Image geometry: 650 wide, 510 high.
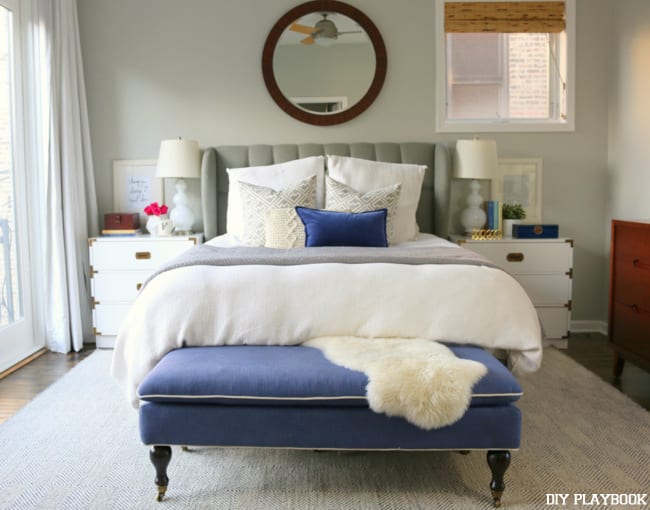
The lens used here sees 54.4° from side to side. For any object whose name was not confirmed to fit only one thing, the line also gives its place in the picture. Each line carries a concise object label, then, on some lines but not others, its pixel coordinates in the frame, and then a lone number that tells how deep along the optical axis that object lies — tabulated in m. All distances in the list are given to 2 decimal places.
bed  2.01
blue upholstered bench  2.01
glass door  3.74
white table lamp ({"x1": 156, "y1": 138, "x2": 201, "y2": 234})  4.19
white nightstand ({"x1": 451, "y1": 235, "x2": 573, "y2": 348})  4.05
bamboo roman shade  4.41
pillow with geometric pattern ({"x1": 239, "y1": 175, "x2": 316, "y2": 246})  3.67
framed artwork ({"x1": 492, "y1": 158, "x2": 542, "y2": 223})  4.48
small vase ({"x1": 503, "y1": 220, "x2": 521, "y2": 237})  4.25
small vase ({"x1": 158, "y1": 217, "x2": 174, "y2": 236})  4.19
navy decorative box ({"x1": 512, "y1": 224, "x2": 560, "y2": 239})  4.09
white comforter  2.38
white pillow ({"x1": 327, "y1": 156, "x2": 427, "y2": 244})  3.92
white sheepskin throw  1.96
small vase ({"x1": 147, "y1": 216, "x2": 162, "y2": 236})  4.21
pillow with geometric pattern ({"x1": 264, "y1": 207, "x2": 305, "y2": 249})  3.50
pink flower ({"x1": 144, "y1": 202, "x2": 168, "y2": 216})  4.25
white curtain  3.98
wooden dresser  3.13
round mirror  4.39
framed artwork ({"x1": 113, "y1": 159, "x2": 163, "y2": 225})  4.49
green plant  4.36
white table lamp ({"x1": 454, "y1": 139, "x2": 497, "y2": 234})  4.17
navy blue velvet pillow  3.40
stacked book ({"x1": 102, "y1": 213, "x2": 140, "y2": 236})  4.25
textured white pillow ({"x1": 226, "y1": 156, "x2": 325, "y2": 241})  3.96
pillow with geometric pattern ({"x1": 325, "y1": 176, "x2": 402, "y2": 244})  3.71
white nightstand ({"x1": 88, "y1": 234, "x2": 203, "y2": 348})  4.06
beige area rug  2.13
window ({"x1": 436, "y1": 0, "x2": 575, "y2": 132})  4.41
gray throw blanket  2.69
